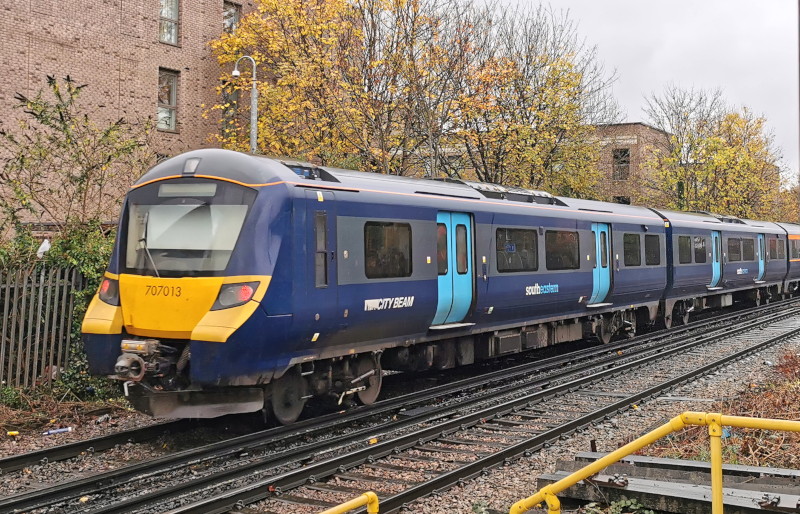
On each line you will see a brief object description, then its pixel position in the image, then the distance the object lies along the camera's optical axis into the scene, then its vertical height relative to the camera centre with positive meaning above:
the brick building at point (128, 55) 20.98 +7.08
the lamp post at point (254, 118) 18.14 +4.14
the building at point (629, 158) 39.97 +6.79
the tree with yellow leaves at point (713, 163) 35.78 +5.61
